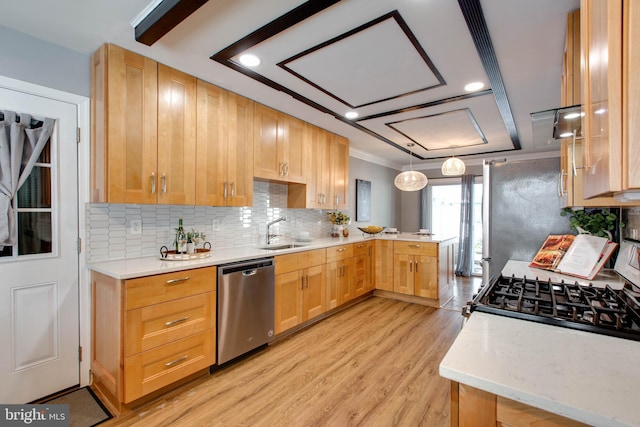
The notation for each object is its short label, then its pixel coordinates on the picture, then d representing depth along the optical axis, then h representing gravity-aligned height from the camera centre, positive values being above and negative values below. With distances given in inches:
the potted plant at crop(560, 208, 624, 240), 77.6 -2.6
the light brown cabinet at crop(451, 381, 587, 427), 26.1 -18.7
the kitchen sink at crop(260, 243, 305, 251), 129.8 -16.3
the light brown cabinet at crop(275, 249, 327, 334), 113.0 -31.8
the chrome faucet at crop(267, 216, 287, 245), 134.1 -11.1
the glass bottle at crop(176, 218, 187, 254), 93.2 -9.7
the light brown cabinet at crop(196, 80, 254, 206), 98.0 +21.7
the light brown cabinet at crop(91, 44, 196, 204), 79.0 +22.6
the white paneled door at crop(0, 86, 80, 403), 74.0 -17.0
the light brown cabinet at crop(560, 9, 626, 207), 46.6 +21.5
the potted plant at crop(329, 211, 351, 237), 177.6 -6.3
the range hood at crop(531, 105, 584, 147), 43.0 +14.4
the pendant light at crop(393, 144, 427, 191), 164.1 +16.7
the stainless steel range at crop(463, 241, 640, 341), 39.5 -14.8
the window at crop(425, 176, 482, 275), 231.0 +1.7
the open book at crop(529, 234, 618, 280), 68.7 -10.7
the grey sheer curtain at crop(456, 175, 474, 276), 229.3 -13.0
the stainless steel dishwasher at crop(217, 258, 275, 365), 91.7 -31.8
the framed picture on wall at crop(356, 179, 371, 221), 206.1 +7.6
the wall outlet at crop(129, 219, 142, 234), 93.8 -5.3
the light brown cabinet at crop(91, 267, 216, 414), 72.2 -32.5
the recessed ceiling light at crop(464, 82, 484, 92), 100.7 +43.0
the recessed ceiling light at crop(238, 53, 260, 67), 84.2 +43.7
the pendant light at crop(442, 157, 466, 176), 155.5 +23.2
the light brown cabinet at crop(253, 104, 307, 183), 117.8 +27.3
